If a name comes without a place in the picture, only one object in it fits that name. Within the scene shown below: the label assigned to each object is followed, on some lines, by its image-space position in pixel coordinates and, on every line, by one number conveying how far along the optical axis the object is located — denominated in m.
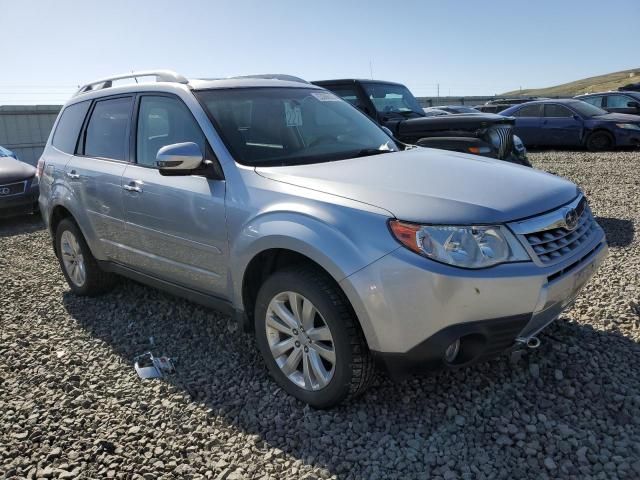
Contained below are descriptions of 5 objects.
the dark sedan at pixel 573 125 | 13.72
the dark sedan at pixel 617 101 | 15.91
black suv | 6.39
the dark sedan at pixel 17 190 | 8.63
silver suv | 2.48
